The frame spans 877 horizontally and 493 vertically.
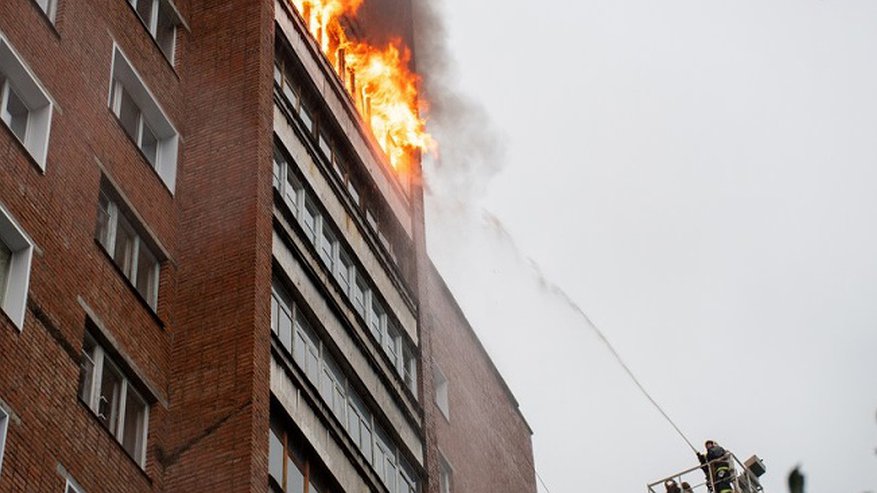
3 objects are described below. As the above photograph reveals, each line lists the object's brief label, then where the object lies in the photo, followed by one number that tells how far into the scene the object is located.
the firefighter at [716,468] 34.25
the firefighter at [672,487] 34.94
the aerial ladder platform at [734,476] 34.09
